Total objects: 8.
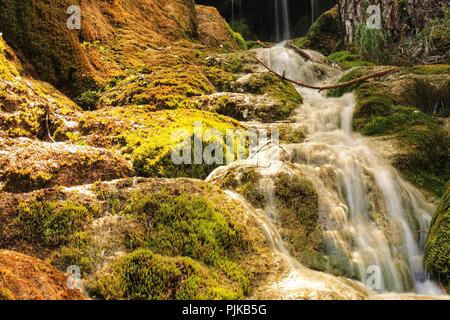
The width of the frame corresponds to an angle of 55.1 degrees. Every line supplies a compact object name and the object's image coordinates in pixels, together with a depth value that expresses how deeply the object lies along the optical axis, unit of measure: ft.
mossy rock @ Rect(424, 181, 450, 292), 16.29
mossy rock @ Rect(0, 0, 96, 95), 27.22
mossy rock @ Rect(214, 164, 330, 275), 16.44
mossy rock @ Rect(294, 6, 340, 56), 70.64
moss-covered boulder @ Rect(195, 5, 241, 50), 57.36
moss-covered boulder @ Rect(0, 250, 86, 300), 10.41
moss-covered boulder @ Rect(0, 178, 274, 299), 12.21
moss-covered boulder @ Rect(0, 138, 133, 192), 17.61
